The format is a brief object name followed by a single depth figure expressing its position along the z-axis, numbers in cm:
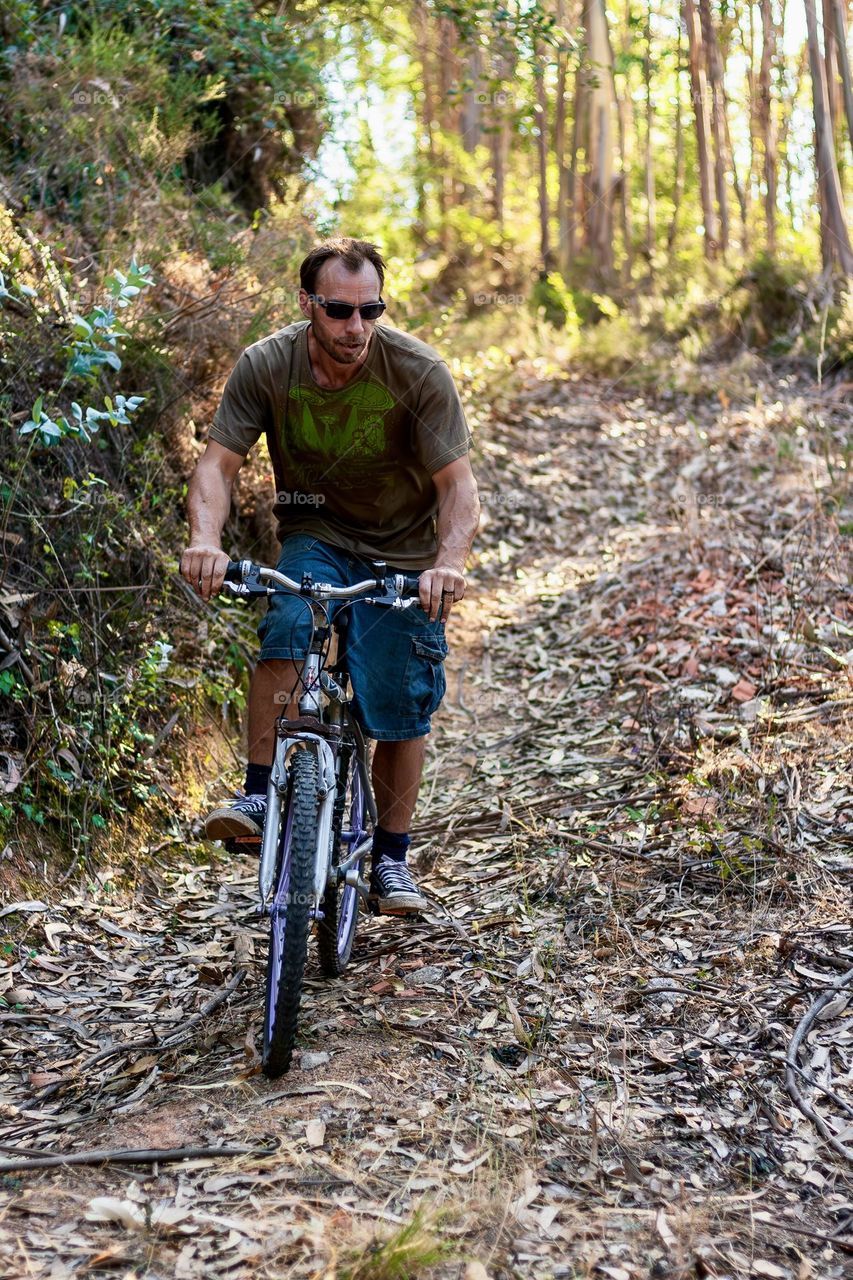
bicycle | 329
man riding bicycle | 396
